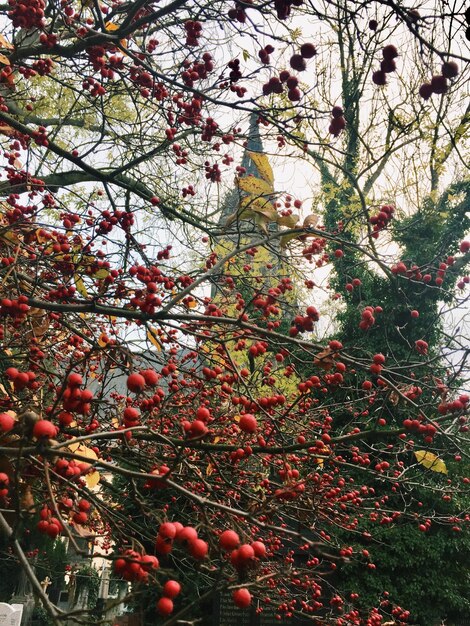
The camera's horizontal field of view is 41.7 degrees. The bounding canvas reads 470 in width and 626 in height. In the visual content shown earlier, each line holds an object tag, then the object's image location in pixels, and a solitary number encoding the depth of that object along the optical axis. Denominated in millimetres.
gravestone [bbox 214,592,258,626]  4982
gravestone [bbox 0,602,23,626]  5270
